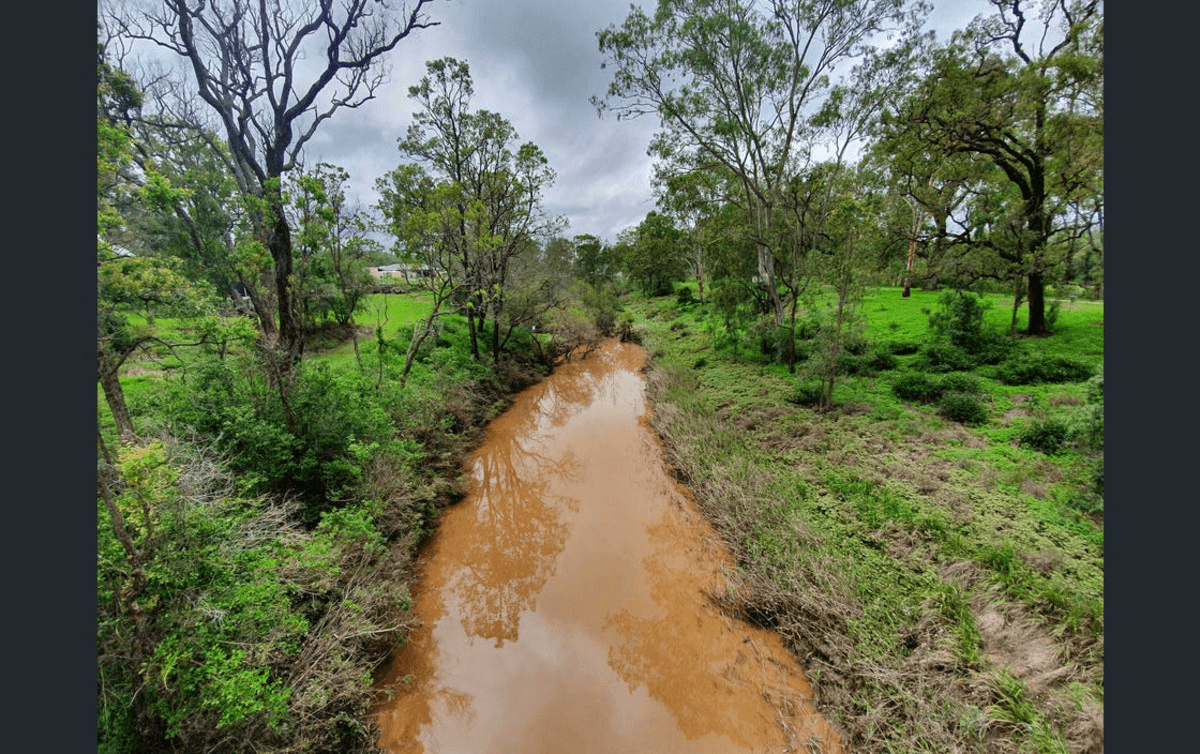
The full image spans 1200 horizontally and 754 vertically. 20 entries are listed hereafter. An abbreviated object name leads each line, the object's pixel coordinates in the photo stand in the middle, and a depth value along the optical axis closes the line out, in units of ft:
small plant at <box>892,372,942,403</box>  33.04
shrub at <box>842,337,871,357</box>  43.36
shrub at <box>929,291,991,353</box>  40.37
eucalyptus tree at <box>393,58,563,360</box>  41.55
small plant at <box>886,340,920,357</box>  44.69
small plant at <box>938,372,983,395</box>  31.91
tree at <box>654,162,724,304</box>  51.90
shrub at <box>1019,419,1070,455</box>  23.31
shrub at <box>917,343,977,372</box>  37.37
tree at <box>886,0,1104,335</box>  30.68
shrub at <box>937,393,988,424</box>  28.27
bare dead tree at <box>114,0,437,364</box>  26.73
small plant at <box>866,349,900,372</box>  41.34
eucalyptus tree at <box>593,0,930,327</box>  41.60
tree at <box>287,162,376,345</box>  24.75
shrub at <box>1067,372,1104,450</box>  14.80
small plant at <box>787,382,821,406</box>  36.24
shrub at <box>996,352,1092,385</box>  31.55
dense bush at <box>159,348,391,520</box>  20.42
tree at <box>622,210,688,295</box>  118.42
